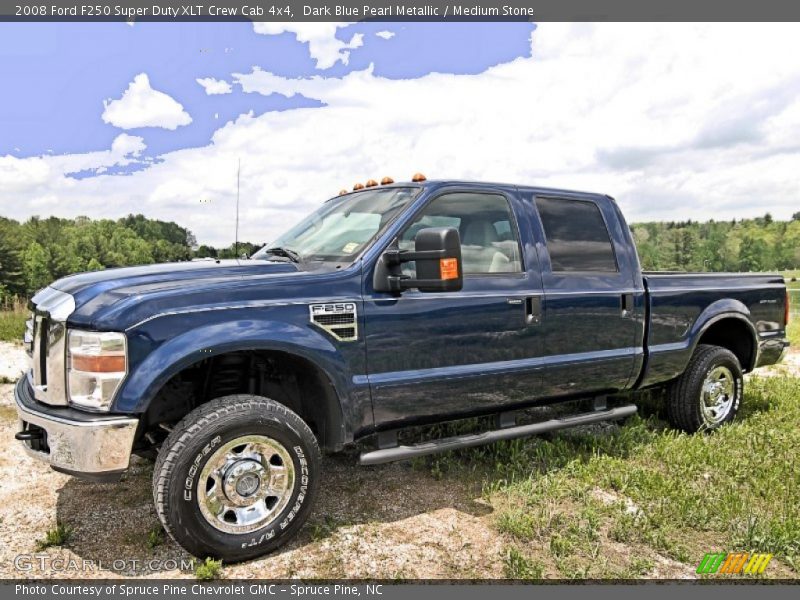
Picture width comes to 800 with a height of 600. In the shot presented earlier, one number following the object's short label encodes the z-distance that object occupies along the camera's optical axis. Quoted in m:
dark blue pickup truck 3.06
